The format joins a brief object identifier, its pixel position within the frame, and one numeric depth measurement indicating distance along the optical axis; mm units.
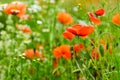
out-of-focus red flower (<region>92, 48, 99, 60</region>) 2478
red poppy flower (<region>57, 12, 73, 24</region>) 3432
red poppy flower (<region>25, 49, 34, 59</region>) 3121
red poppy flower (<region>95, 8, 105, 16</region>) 2412
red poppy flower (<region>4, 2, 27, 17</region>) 3013
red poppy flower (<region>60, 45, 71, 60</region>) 2874
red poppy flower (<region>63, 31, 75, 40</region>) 2619
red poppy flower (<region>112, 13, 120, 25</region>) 2579
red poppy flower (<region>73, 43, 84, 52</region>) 2739
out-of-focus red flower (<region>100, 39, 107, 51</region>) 2526
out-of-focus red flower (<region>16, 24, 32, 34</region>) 3443
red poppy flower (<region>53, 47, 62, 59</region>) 2962
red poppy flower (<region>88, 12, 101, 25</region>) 2324
